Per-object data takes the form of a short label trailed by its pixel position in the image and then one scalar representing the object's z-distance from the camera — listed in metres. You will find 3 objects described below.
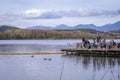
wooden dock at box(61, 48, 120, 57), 41.14
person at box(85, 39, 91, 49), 43.38
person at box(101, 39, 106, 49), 42.10
